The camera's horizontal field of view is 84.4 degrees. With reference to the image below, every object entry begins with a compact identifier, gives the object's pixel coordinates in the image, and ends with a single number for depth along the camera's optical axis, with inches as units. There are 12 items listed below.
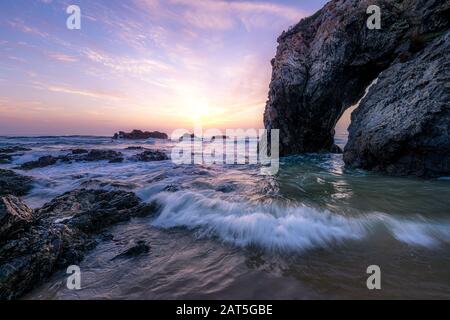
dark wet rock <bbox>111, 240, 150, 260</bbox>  169.8
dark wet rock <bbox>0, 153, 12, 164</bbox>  767.1
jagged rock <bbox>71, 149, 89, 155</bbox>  916.6
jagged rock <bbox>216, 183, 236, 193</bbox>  345.4
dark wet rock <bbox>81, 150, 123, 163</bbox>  752.7
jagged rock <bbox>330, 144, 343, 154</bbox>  920.9
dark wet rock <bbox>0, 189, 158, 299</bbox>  135.2
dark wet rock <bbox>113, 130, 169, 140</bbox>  2321.6
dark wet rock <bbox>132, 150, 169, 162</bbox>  794.3
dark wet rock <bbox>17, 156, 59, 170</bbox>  643.0
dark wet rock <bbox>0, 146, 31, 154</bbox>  982.9
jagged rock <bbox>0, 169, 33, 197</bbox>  362.6
